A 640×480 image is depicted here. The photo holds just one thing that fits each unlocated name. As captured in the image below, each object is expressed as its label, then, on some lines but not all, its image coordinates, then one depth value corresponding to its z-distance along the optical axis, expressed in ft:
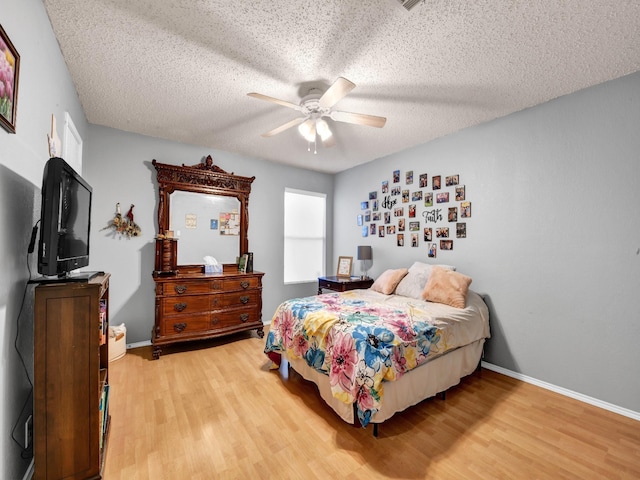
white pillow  10.49
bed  6.01
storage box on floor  9.79
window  15.67
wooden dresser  10.18
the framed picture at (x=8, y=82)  3.72
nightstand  13.44
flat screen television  4.27
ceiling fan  6.35
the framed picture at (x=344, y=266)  14.93
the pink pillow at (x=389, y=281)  11.13
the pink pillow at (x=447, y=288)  9.04
